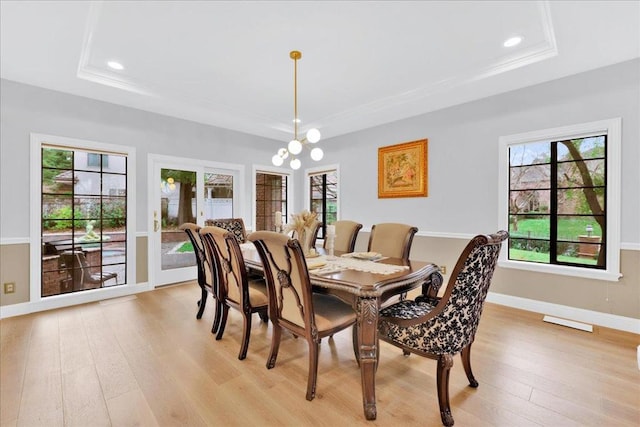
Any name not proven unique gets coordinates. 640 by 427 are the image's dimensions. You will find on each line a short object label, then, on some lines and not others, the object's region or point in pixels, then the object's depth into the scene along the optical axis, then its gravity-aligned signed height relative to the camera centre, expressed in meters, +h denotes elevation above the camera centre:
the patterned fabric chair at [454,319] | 1.47 -0.59
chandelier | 2.64 +0.65
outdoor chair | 3.61 -0.81
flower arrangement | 2.46 -0.08
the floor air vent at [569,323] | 2.80 -1.12
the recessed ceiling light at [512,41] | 2.57 +1.56
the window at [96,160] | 3.74 +0.66
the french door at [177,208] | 4.23 +0.04
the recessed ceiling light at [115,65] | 2.97 +1.53
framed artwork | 4.26 +0.66
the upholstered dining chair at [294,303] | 1.75 -0.63
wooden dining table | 1.63 -0.49
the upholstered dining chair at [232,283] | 2.26 -0.62
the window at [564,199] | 2.86 +0.16
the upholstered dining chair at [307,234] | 2.51 -0.21
